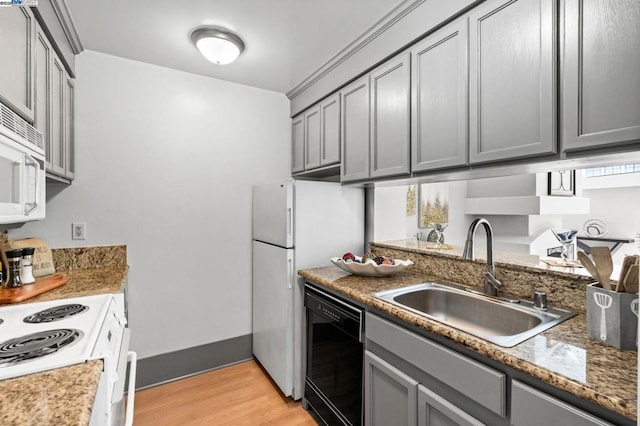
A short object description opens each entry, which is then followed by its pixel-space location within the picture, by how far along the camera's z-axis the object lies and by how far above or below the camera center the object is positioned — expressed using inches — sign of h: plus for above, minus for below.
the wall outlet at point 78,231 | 83.6 -4.7
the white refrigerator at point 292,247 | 83.0 -10.0
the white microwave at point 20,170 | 41.8 +6.8
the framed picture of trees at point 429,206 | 113.6 +2.6
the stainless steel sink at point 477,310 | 48.3 -17.9
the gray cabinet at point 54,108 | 57.6 +23.2
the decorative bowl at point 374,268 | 73.5 -13.4
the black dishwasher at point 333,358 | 61.7 -32.9
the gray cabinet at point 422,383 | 38.2 -25.1
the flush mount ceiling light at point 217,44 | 74.4 +42.9
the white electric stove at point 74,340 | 33.5 -16.3
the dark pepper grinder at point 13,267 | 58.5 -10.2
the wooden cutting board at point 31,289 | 54.2 -14.6
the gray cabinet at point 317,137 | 91.6 +25.5
